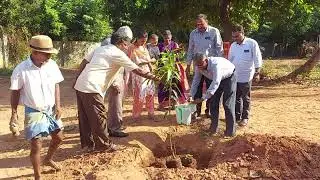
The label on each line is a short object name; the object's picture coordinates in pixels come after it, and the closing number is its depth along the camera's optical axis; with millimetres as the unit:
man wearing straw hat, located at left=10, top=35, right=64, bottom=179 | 3398
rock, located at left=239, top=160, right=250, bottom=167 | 3891
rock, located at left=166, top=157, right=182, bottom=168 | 4202
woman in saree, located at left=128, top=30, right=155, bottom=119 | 5351
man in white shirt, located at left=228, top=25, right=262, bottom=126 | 4947
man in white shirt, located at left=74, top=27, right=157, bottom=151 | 3986
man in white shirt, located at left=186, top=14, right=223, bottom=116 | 5341
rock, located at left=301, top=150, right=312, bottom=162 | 3935
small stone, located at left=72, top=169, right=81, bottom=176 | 3813
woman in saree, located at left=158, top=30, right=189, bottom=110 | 5502
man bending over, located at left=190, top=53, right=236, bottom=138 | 4265
